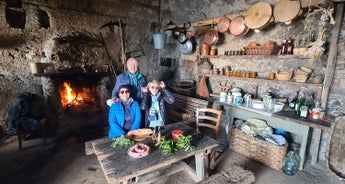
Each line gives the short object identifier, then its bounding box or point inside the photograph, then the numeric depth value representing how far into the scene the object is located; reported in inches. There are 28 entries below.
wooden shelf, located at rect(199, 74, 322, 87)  100.8
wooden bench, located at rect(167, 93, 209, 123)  145.2
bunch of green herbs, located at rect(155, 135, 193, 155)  65.8
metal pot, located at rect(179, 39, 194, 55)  163.0
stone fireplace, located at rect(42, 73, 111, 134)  138.3
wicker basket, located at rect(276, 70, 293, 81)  108.0
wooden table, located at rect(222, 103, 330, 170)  87.1
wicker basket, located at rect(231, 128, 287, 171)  97.1
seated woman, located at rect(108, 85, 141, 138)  88.3
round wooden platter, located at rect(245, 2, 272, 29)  101.5
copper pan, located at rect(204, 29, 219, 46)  141.5
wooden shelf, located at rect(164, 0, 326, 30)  86.3
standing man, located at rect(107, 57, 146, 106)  104.1
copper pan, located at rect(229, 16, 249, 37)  117.6
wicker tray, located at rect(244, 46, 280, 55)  111.3
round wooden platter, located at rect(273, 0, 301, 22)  90.7
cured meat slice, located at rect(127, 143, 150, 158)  62.8
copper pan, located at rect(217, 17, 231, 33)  127.0
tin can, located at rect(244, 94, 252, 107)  123.8
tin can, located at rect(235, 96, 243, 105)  126.3
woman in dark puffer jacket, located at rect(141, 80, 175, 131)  90.5
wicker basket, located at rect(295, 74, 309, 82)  101.3
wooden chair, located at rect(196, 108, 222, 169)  98.2
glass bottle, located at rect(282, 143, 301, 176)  93.7
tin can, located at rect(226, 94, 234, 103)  132.3
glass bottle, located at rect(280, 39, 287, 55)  107.3
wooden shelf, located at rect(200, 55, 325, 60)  100.7
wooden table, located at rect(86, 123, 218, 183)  55.3
